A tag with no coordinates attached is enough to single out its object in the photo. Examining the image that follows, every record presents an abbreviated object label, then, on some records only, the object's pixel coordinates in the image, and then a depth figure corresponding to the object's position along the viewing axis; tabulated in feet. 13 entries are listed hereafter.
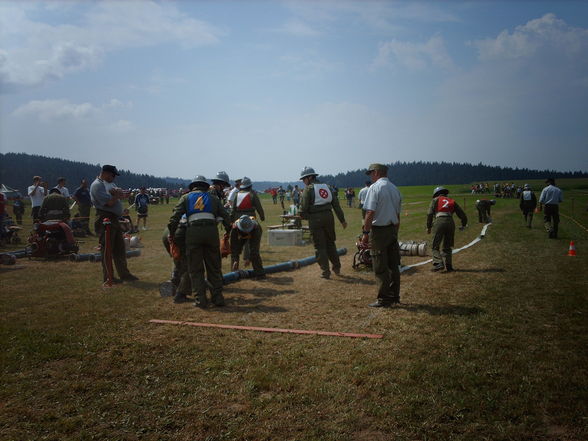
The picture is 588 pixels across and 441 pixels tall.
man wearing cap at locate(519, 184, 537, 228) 65.62
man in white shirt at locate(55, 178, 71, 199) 52.95
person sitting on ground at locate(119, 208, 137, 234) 54.91
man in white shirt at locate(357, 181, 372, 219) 46.25
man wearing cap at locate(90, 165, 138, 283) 28.96
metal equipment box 50.51
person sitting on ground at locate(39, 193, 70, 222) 43.45
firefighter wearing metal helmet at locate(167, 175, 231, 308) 23.43
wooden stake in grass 28.48
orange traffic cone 37.50
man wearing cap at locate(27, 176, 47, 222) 52.92
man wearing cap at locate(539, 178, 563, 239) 51.98
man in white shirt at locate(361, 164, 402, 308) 22.33
